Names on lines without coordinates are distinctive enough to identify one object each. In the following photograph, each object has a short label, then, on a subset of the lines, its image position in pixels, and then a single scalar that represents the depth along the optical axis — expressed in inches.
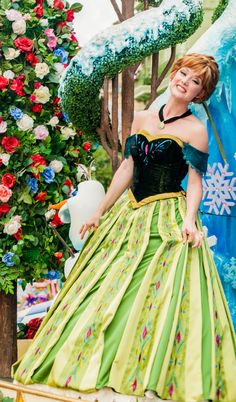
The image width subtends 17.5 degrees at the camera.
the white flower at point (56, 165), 236.8
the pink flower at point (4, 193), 227.6
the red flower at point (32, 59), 233.3
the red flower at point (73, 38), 244.3
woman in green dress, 140.6
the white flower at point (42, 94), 233.5
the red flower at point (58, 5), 242.1
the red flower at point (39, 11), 235.6
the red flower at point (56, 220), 236.6
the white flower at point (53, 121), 238.1
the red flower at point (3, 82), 228.2
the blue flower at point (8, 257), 230.1
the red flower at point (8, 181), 228.7
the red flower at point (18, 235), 231.5
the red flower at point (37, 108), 235.6
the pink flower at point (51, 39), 237.1
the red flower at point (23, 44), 231.5
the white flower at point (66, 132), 240.4
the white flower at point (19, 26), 230.8
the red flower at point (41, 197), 232.8
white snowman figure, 192.2
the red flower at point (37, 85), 233.8
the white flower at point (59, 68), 236.9
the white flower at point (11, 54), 231.1
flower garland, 230.8
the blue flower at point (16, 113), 229.9
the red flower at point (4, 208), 230.7
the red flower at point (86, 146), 248.4
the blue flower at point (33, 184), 232.5
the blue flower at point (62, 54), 238.5
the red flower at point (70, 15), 244.8
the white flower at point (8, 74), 231.0
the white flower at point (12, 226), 228.4
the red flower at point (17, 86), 230.2
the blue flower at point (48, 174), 234.4
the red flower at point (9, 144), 228.5
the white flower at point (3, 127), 229.3
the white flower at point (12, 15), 230.7
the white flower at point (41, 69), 232.1
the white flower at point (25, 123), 230.1
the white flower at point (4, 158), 228.5
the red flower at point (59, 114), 240.8
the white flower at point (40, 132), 233.8
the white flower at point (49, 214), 232.5
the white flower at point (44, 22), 235.6
